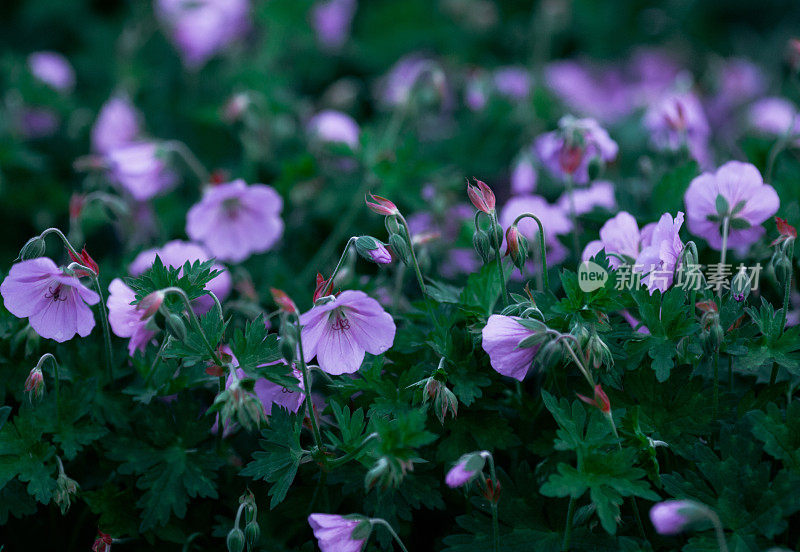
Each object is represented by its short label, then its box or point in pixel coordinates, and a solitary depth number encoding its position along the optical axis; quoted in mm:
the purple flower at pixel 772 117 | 2816
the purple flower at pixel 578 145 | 1883
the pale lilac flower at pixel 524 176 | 2336
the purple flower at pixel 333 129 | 2582
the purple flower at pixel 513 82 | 3207
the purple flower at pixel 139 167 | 2209
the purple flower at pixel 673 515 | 1108
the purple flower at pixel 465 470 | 1224
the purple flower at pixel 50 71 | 2922
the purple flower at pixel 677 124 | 2119
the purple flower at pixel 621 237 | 1644
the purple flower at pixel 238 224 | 2043
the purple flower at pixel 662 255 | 1447
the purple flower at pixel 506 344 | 1337
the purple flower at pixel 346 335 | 1438
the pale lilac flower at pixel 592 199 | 2039
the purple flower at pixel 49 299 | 1410
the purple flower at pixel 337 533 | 1271
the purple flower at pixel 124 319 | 1579
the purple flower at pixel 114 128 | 2691
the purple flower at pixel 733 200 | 1616
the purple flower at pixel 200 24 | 3104
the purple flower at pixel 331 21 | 3561
